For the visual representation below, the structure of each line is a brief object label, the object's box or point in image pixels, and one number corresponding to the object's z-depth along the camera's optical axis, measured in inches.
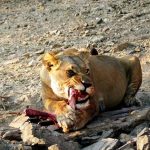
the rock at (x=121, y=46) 834.2
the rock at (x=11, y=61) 829.8
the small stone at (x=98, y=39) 891.4
